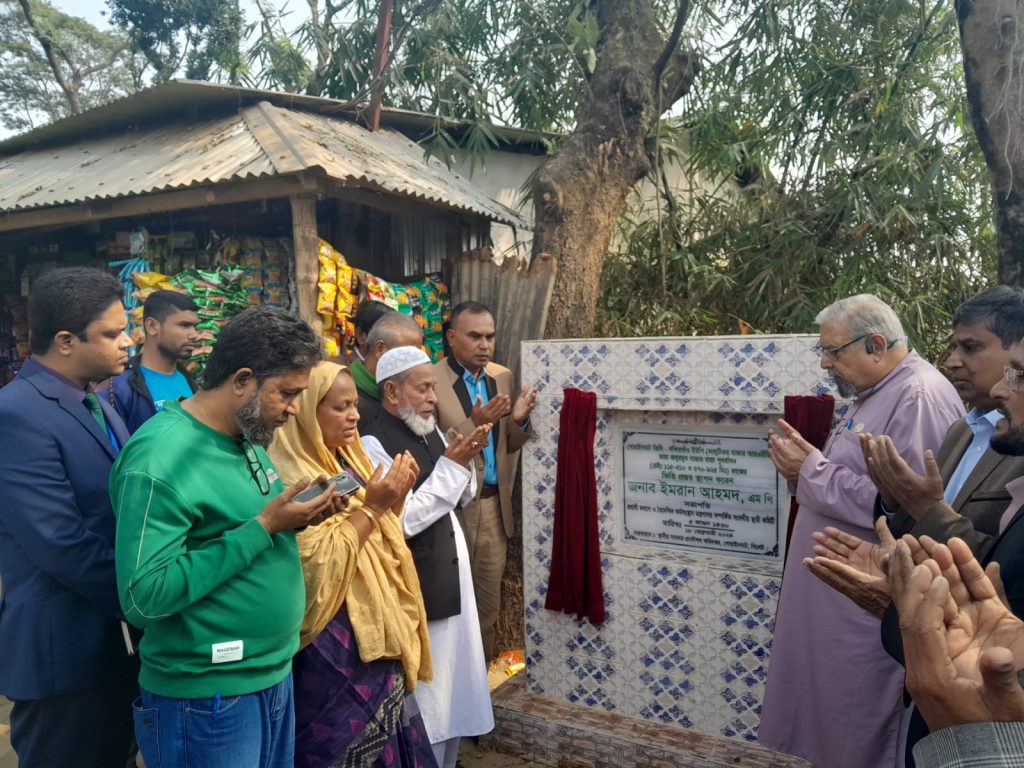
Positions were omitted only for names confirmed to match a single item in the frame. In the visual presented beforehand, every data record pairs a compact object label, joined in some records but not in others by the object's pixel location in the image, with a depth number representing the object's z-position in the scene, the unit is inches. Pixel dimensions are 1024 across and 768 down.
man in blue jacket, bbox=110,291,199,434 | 145.9
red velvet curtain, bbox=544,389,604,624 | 149.3
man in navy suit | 87.0
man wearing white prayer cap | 123.7
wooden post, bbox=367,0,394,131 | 276.4
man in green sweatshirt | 74.9
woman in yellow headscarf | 97.0
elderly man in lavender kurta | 112.3
